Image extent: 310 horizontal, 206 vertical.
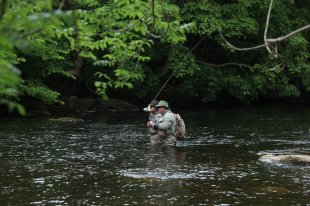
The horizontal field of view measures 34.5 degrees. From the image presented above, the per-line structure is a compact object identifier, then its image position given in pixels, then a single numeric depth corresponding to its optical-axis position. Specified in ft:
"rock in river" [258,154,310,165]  40.40
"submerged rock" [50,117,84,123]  75.15
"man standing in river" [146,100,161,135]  49.90
